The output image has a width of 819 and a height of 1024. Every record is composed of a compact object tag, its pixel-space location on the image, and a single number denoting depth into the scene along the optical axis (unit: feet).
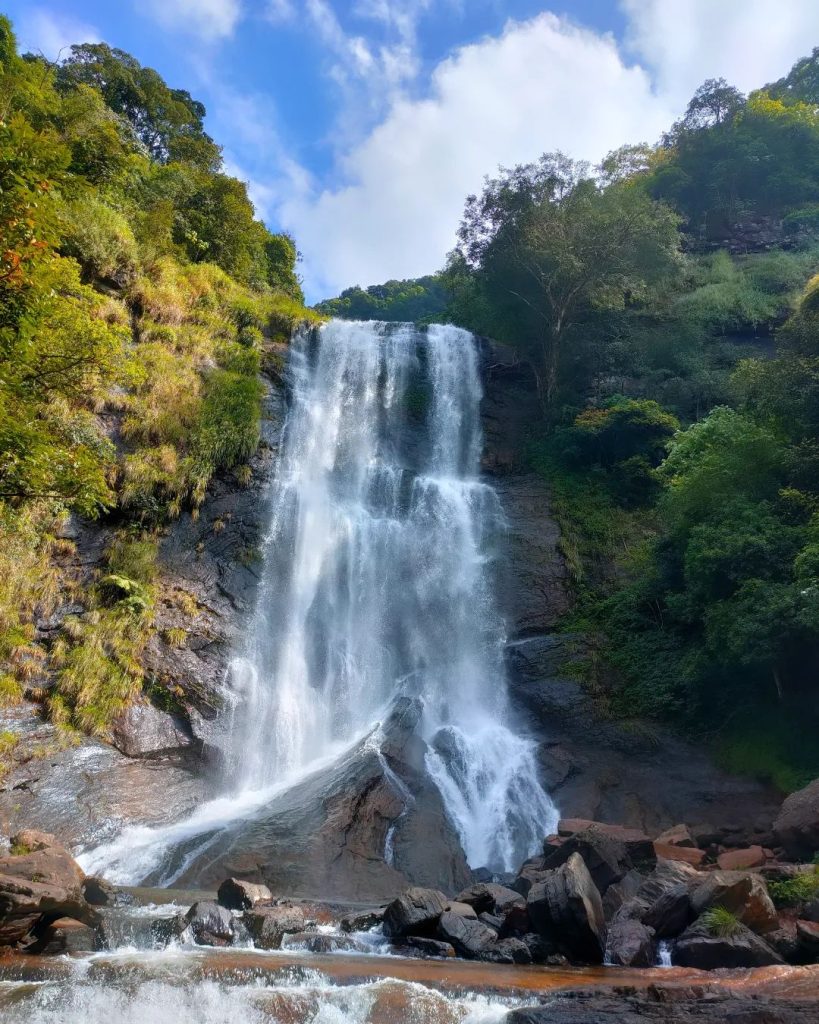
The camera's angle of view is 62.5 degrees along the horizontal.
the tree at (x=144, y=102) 108.06
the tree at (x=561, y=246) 81.76
